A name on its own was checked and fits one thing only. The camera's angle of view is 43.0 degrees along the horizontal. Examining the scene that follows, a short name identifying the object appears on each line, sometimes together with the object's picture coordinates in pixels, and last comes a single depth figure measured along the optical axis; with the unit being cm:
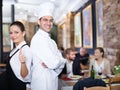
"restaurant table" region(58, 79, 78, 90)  193
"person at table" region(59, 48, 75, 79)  241
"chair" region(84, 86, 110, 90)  147
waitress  118
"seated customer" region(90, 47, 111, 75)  273
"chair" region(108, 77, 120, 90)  192
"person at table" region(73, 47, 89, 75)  406
